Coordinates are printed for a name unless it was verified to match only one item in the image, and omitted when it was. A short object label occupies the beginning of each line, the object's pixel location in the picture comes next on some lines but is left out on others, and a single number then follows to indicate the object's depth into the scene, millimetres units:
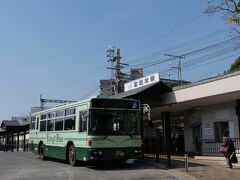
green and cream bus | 15439
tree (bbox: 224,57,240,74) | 39444
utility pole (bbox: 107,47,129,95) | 48719
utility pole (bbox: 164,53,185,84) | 56812
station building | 19156
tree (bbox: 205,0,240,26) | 10357
